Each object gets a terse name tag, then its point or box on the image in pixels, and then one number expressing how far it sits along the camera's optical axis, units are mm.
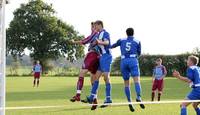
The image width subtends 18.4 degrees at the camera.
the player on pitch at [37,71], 45125
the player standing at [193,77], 14836
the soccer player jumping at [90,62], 16641
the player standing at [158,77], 26750
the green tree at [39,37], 109875
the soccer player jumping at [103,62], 16359
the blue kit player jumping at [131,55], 16594
